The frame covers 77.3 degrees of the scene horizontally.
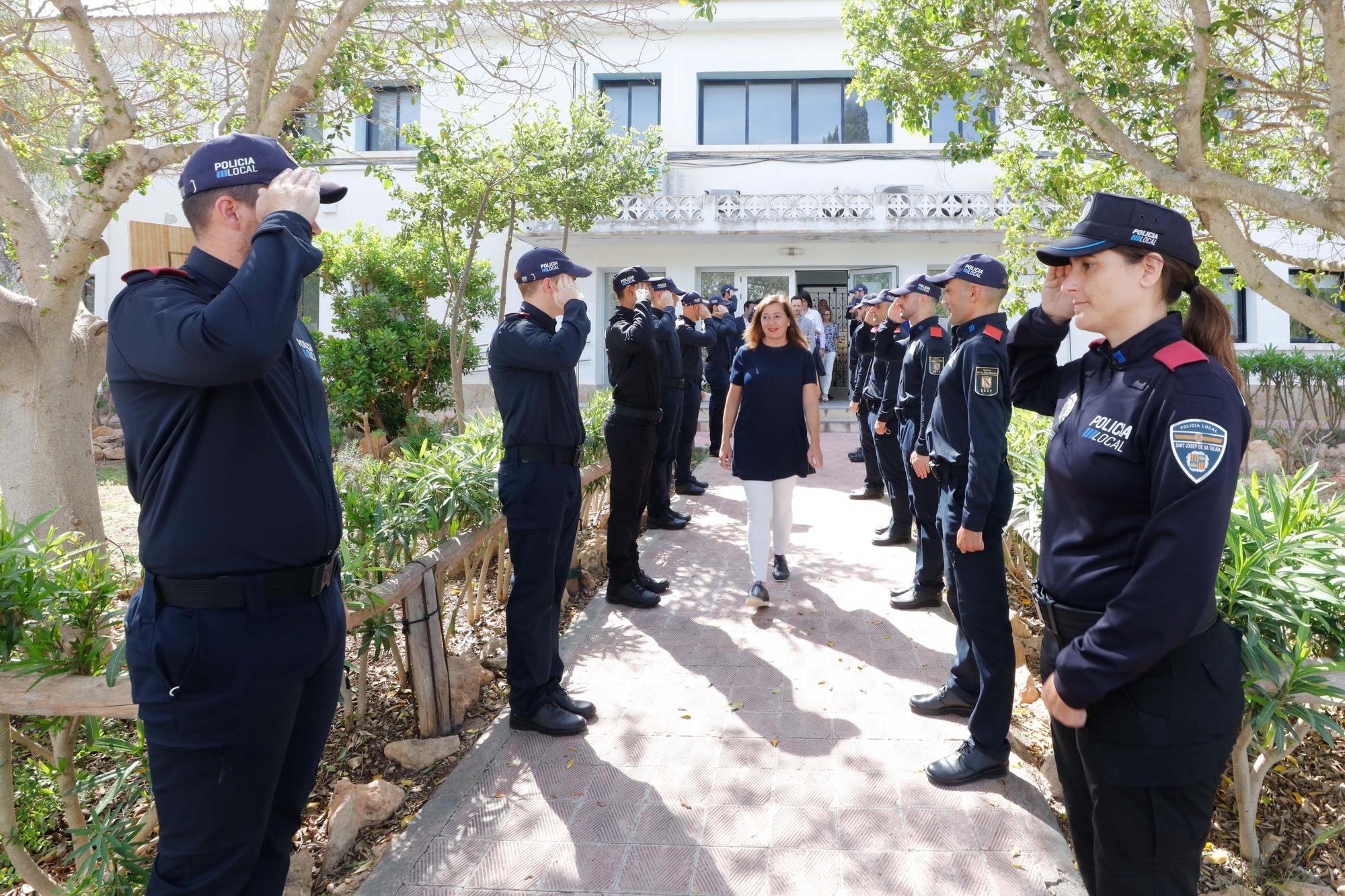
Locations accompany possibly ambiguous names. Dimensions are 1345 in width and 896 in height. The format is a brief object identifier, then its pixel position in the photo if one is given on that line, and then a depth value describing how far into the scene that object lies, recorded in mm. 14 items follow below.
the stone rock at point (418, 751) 3619
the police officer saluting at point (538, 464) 3775
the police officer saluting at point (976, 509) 3346
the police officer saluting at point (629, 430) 5520
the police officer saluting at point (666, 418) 7059
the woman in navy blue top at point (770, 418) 5426
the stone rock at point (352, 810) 3000
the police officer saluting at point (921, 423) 5043
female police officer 1745
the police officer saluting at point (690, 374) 8602
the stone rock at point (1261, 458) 10023
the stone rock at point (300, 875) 2758
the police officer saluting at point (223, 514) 1855
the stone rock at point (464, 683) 4020
